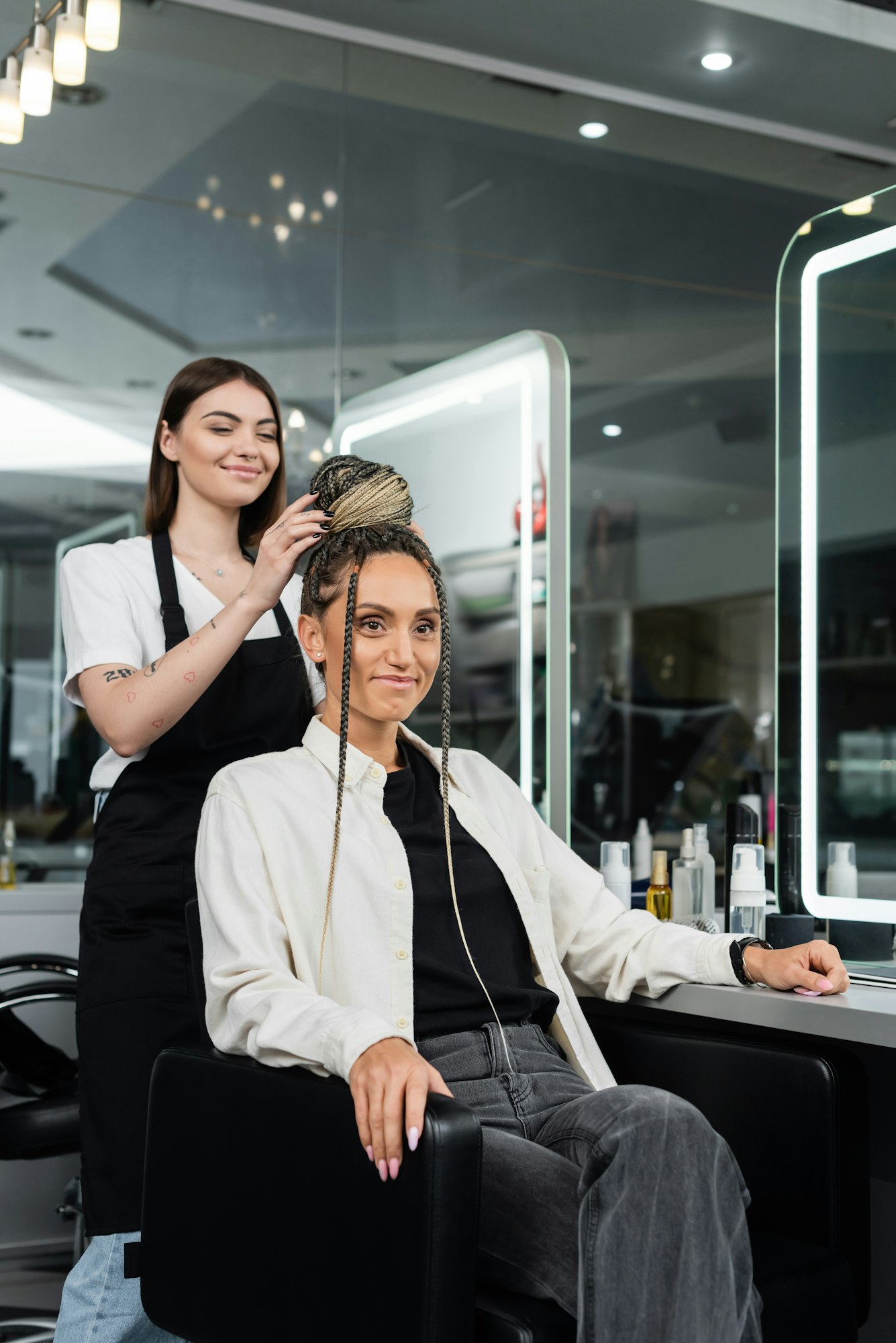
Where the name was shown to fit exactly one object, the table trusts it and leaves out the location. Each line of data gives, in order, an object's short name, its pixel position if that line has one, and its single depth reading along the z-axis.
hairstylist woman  1.79
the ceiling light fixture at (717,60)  4.29
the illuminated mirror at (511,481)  2.28
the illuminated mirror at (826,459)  1.86
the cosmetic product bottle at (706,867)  2.11
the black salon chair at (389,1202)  1.24
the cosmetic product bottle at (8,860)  3.73
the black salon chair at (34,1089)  2.26
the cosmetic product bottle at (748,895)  1.81
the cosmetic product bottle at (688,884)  2.10
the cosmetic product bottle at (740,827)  1.98
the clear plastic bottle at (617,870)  2.08
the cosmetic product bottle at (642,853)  2.54
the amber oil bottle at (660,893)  2.10
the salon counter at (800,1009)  1.44
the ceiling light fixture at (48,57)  2.66
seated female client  1.28
